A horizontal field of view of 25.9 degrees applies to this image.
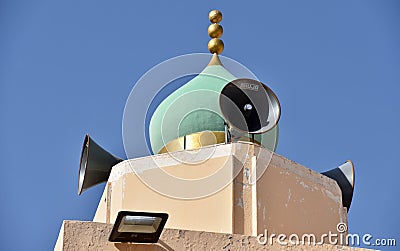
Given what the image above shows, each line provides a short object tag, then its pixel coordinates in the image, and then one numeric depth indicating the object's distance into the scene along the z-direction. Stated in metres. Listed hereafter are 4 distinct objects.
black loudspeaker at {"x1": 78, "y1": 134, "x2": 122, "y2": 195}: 13.27
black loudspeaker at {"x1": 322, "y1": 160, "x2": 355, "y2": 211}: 13.95
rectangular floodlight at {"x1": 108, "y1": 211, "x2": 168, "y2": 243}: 8.88
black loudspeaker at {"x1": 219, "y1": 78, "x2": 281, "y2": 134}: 12.45
